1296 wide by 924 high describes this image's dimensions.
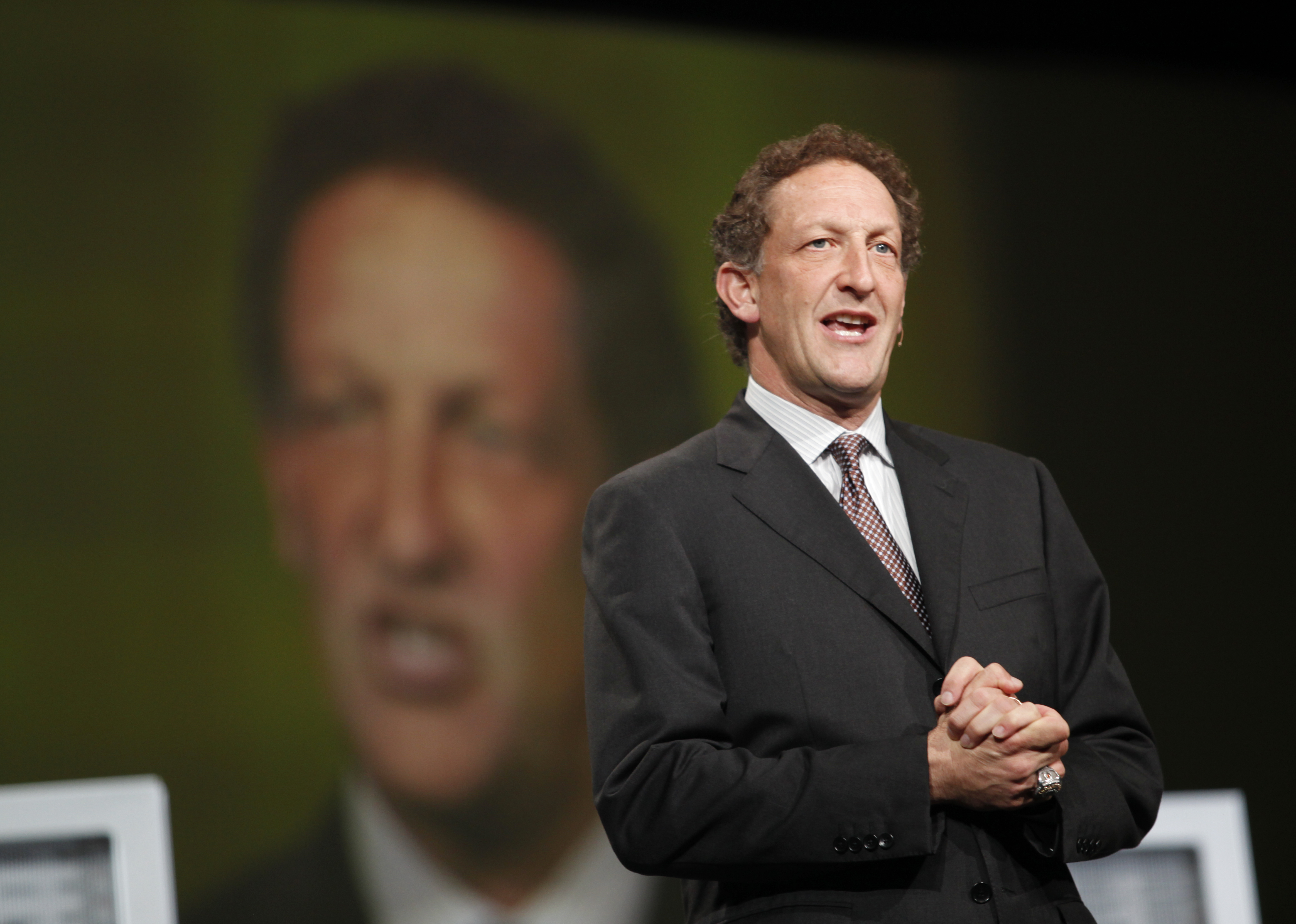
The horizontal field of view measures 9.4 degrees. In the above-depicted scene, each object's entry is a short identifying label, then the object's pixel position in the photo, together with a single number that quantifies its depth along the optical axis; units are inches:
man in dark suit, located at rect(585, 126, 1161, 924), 224.3
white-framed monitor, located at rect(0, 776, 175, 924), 247.0
